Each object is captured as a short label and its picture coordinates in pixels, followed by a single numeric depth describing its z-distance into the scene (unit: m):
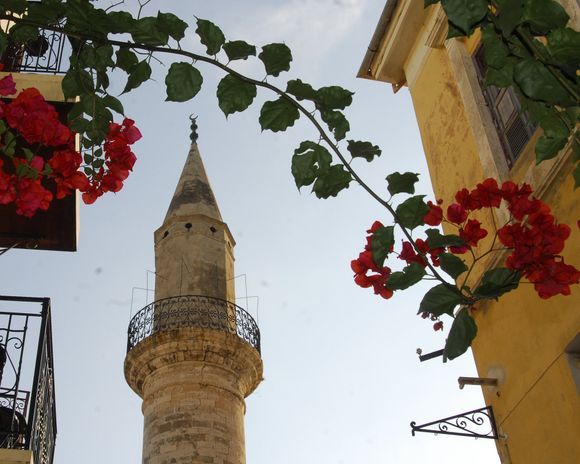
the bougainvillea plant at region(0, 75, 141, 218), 2.92
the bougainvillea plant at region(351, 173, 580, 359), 2.28
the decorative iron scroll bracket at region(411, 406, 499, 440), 5.53
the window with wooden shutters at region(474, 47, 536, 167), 5.53
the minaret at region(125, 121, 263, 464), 14.02
